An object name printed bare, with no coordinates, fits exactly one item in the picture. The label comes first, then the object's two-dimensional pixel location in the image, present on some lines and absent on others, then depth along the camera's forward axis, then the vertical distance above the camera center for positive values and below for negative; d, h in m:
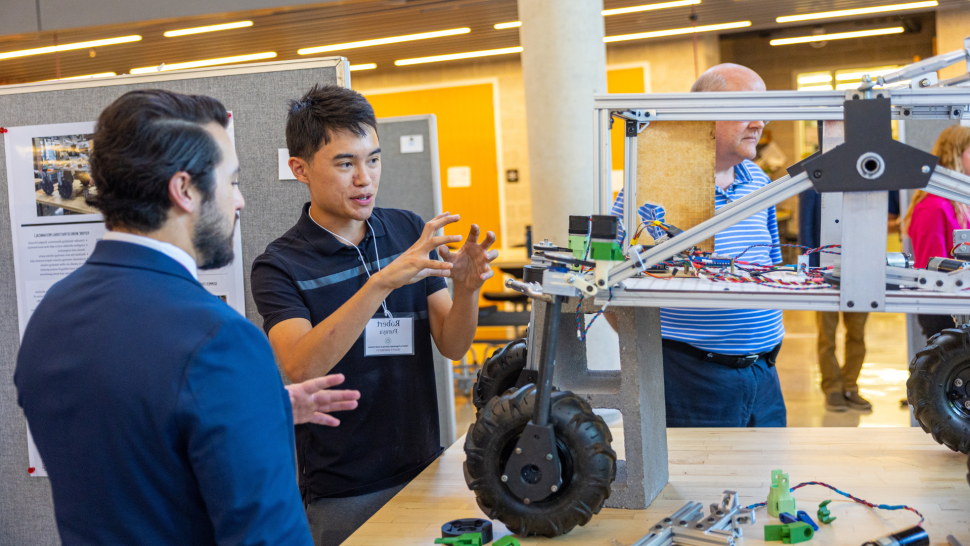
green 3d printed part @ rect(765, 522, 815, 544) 1.06 -0.49
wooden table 1.13 -0.51
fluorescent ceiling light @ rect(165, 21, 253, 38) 5.86 +1.57
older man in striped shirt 1.76 -0.36
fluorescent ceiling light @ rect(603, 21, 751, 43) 6.86 +1.58
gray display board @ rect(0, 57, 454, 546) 2.02 +0.21
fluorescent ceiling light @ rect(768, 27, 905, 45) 7.42 +1.60
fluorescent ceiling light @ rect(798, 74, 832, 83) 8.12 +1.26
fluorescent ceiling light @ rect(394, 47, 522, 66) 7.48 +1.59
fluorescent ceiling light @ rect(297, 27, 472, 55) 6.68 +1.62
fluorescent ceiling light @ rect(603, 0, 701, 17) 5.99 +1.59
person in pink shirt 2.92 -0.12
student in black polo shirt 1.45 -0.21
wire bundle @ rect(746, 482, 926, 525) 1.12 -0.50
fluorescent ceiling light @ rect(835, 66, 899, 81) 7.93 +1.25
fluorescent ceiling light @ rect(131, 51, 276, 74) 7.09 +1.58
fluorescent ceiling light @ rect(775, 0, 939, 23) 6.37 +1.61
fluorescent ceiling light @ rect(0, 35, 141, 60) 6.17 +1.58
